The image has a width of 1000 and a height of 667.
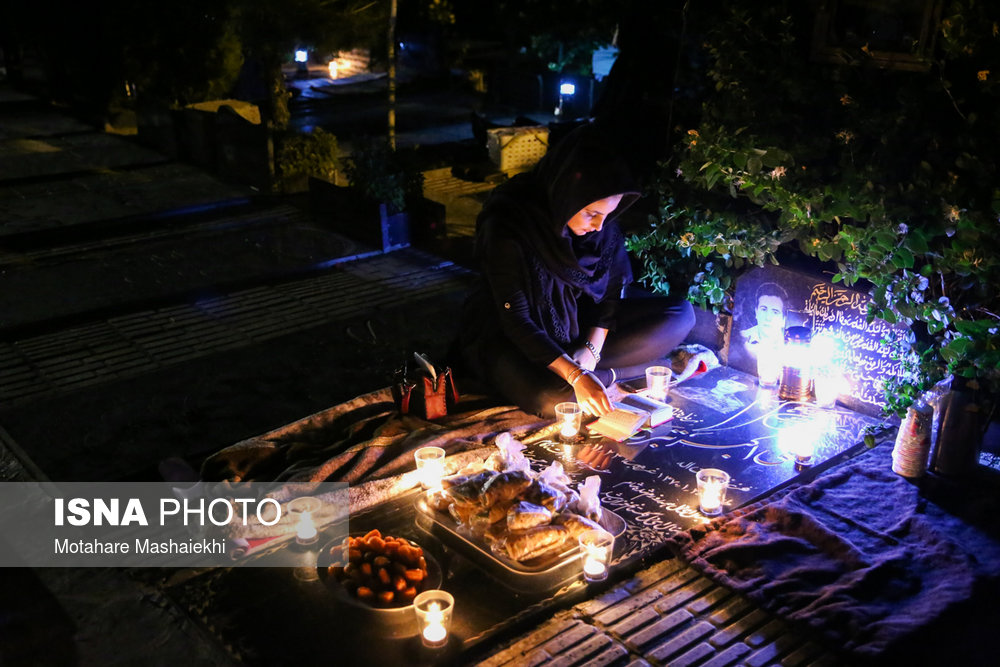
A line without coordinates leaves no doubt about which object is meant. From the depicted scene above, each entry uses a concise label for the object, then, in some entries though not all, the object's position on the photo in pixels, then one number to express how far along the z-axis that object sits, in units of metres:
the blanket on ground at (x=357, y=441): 4.32
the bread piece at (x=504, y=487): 3.83
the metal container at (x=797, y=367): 5.18
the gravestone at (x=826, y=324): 4.99
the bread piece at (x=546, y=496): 3.80
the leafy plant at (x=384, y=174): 8.65
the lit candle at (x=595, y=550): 3.60
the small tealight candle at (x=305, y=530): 3.82
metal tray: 3.57
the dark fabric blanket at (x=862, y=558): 3.41
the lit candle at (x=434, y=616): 3.21
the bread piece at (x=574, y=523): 3.71
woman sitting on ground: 4.57
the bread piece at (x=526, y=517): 3.66
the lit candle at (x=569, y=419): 4.63
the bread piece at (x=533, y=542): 3.62
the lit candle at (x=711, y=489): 4.04
